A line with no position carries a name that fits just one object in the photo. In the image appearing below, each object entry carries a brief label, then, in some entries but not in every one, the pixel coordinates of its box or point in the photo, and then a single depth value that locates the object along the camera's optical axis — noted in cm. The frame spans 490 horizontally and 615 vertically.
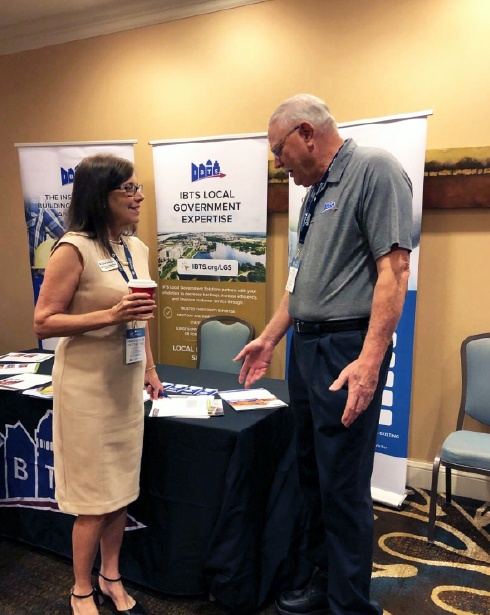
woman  152
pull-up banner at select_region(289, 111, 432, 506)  264
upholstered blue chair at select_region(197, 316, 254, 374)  324
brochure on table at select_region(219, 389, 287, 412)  188
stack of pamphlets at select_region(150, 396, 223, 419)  180
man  133
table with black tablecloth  167
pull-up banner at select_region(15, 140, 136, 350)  382
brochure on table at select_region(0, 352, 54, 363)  261
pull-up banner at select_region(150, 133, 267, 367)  331
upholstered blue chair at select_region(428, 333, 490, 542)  234
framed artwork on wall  276
